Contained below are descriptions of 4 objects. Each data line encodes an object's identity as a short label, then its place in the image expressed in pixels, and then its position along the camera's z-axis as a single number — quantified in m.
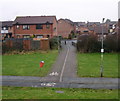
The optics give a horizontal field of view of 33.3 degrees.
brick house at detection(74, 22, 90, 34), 82.68
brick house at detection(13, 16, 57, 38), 46.73
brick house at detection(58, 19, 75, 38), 69.38
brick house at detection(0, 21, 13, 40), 57.03
